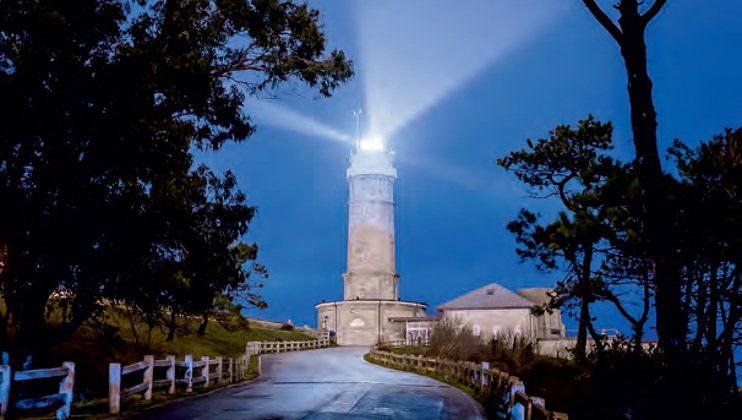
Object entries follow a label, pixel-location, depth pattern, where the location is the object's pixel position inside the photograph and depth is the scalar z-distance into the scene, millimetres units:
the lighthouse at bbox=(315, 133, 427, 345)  69062
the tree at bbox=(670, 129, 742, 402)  17891
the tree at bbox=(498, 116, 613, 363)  21016
